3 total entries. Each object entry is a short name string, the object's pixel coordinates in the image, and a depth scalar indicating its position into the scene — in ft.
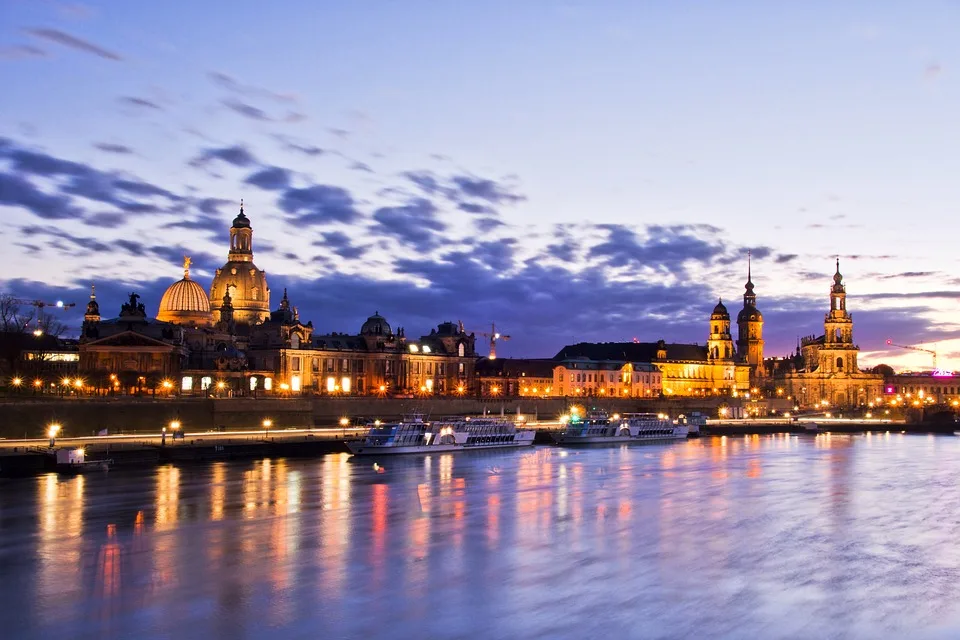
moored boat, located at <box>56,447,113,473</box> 202.69
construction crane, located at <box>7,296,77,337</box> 432.17
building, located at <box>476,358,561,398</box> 543.39
